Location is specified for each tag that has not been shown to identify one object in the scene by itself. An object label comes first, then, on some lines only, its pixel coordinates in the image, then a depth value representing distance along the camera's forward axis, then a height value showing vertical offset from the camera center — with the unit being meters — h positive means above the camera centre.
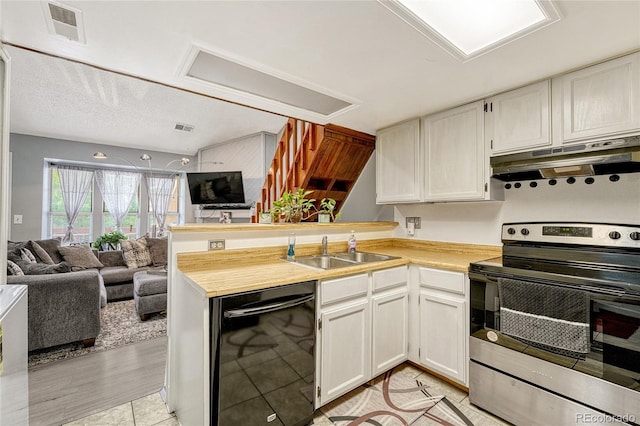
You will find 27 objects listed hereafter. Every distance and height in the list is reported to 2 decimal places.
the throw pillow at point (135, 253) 4.55 -0.64
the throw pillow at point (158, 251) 4.81 -0.62
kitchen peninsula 1.49 -0.39
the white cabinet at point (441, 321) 2.00 -0.80
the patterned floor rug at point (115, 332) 2.56 -1.27
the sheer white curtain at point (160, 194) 6.51 +0.50
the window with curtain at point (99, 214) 5.50 +0.02
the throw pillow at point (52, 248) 4.03 -0.49
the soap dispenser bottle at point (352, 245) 2.69 -0.29
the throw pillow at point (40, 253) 3.67 -0.51
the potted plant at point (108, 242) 5.26 -0.51
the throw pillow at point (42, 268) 2.73 -0.53
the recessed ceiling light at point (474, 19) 1.32 +0.99
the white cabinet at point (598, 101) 1.64 +0.72
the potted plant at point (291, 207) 2.51 +0.07
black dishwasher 1.39 -0.77
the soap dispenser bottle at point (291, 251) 2.28 -0.29
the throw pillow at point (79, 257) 4.14 -0.64
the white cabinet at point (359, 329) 1.80 -0.81
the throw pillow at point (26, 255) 3.20 -0.47
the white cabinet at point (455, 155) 2.28 +0.52
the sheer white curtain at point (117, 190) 6.00 +0.56
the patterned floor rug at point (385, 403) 1.78 -1.29
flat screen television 5.26 +0.53
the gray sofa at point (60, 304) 2.50 -0.82
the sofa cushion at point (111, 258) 4.69 -0.72
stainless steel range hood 1.62 +0.35
